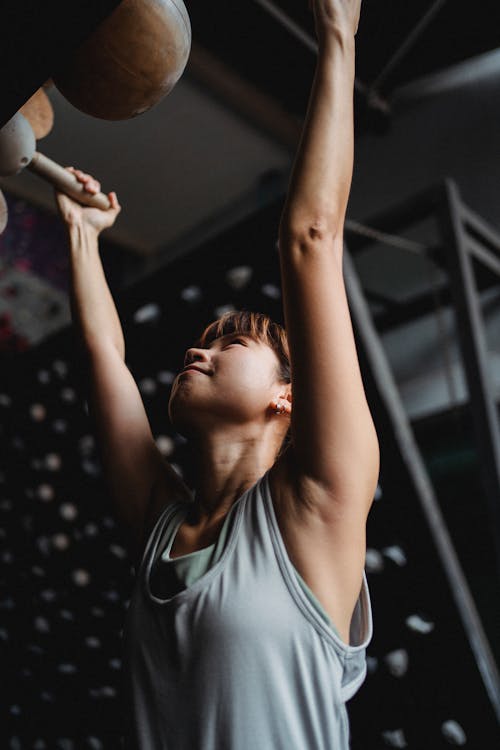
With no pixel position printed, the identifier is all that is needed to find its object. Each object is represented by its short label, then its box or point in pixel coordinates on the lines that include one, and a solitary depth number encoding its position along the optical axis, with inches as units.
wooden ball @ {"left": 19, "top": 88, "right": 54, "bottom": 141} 47.4
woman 32.9
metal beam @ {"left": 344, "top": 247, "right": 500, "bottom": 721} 78.8
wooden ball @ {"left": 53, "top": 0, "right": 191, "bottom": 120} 37.7
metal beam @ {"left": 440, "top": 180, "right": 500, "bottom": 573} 91.3
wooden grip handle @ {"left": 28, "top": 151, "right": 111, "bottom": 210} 44.3
